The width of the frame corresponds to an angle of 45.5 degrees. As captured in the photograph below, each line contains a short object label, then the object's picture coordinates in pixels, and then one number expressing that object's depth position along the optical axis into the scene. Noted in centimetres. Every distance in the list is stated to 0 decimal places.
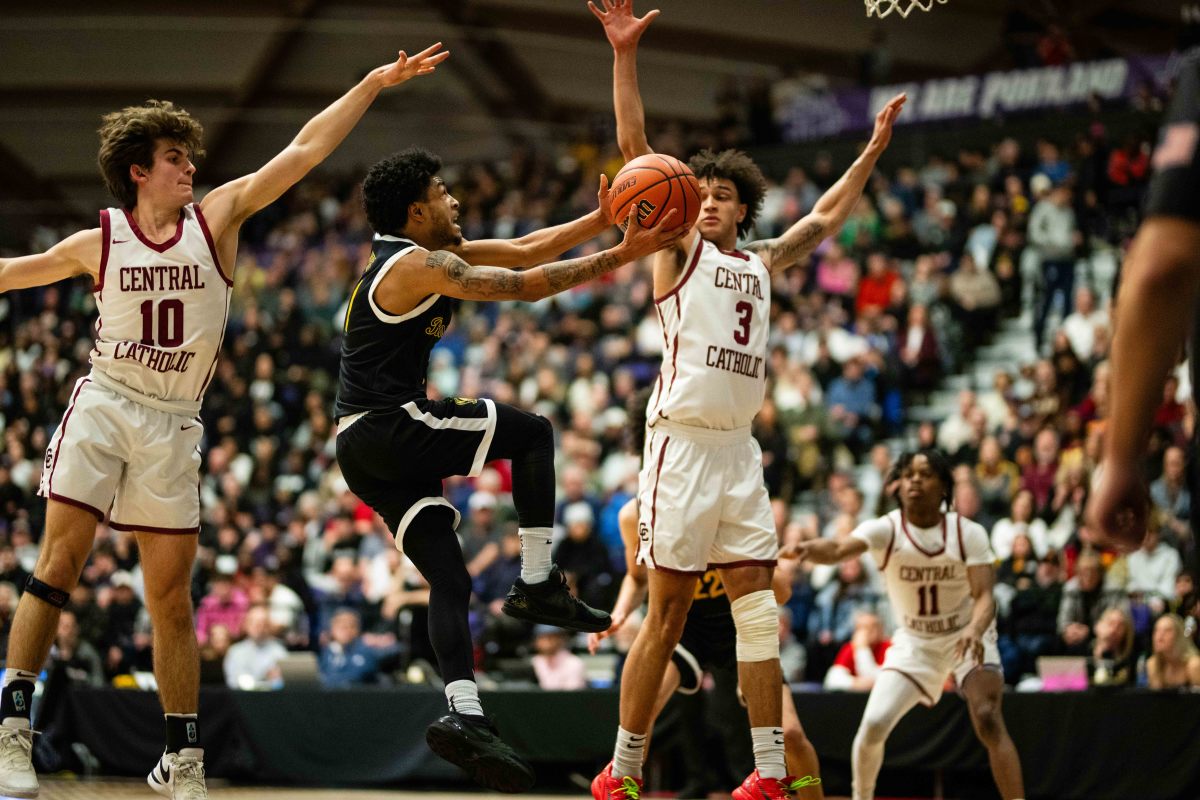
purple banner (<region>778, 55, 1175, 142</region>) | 1861
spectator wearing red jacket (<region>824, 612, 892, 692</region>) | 1097
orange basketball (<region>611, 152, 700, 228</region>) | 586
